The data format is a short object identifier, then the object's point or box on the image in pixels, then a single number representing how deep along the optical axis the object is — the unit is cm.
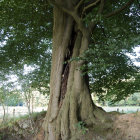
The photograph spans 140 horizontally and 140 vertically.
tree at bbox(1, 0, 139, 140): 470
